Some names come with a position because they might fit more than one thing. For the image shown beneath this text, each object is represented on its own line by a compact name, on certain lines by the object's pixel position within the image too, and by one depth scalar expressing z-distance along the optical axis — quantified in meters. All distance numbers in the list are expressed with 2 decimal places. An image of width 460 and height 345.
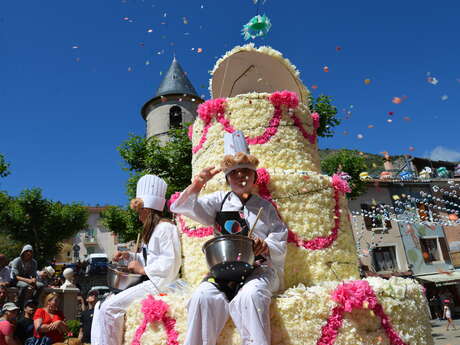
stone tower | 28.78
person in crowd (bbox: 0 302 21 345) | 5.39
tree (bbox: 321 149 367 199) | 13.26
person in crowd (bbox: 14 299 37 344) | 5.62
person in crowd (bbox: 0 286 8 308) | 6.55
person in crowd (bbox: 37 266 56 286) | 9.74
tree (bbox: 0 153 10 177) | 15.38
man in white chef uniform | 2.83
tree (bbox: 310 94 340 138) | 12.00
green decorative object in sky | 5.20
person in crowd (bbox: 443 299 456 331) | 15.84
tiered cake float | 3.15
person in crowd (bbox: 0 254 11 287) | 7.75
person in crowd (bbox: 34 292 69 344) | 5.39
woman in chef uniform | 3.55
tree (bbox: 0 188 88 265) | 23.66
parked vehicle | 24.44
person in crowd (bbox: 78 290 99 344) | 6.98
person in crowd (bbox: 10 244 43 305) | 7.61
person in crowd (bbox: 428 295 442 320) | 23.27
